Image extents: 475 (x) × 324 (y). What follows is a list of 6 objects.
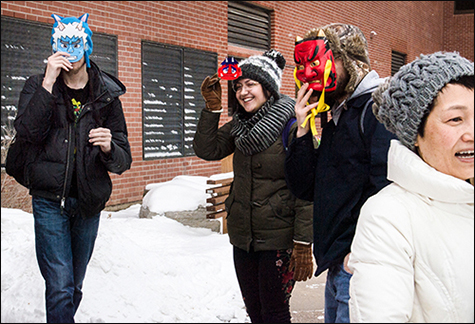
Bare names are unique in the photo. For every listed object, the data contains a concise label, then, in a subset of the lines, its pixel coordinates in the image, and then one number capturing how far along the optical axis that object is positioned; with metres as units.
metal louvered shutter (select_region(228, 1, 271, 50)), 7.96
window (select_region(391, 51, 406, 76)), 12.60
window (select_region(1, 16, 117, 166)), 4.93
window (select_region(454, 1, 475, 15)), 17.34
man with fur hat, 1.71
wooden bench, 4.75
